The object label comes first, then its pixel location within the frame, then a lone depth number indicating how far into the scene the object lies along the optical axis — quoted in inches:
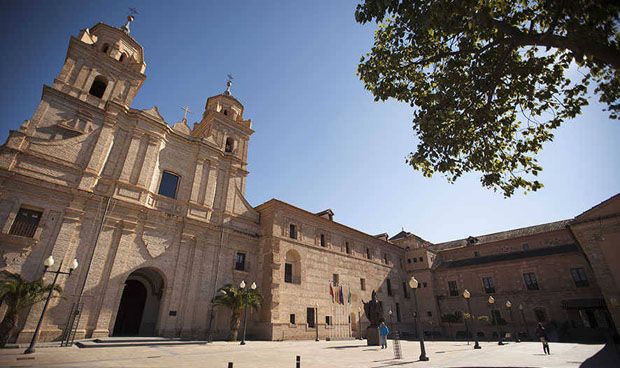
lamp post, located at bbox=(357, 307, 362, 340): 1015.3
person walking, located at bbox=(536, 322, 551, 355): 496.0
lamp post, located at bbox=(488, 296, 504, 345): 1168.8
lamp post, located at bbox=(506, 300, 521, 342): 1065.9
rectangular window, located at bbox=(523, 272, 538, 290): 1158.3
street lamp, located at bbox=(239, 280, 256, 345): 700.0
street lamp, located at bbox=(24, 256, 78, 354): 388.6
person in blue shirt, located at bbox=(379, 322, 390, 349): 618.9
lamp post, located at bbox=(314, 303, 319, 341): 845.2
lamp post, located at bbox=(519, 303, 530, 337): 1055.6
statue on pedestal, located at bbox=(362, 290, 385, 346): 682.2
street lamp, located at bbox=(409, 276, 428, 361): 405.5
